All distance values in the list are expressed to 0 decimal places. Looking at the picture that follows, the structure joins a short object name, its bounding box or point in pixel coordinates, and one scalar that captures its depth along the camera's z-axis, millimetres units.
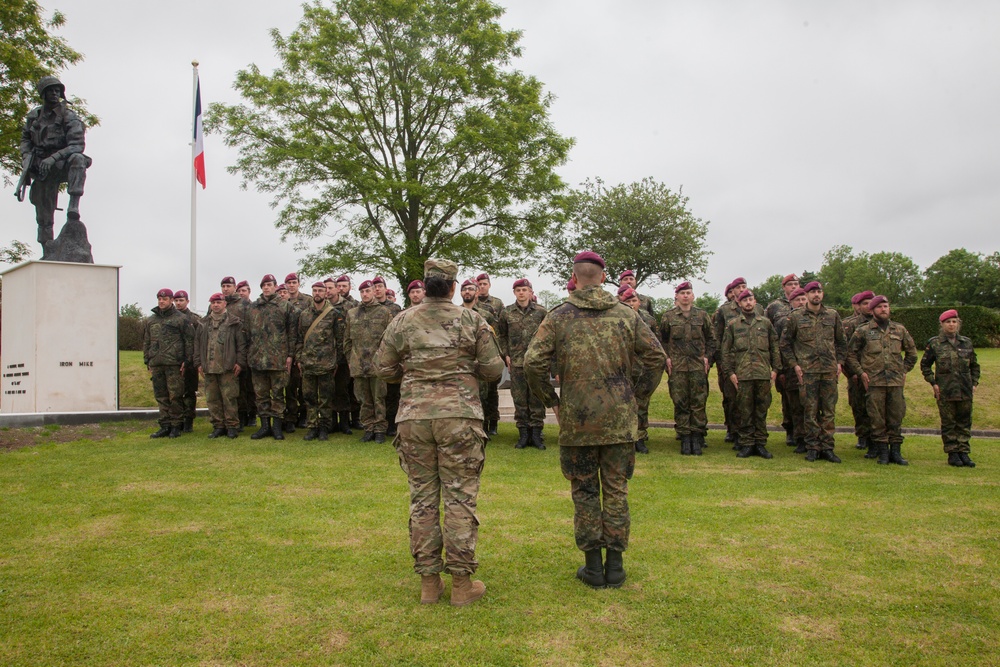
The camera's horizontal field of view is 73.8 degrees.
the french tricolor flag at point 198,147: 21844
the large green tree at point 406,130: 24281
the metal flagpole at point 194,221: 22109
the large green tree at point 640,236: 39750
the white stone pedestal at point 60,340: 11242
